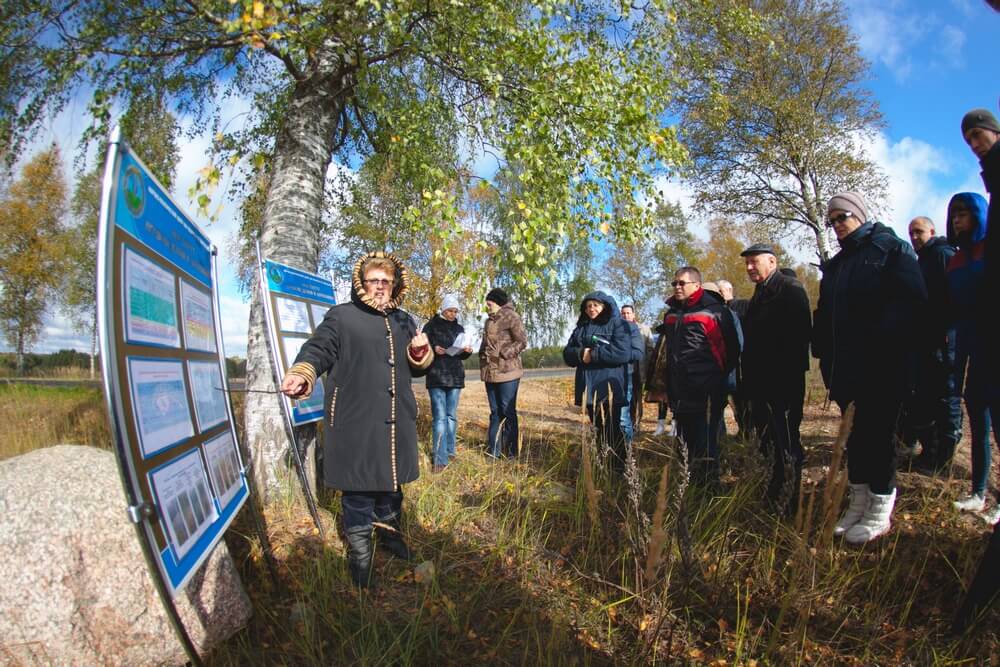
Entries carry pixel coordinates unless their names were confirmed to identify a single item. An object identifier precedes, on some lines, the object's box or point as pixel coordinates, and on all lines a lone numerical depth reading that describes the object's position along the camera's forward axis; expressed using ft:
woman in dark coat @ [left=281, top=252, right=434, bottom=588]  9.06
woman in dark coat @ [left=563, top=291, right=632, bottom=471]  15.35
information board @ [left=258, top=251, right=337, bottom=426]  11.19
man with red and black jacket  11.67
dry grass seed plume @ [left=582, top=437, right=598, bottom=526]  7.12
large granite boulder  6.44
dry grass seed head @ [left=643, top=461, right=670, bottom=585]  4.42
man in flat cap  10.68
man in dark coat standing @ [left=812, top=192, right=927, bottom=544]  8.73
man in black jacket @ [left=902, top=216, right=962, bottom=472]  12.04
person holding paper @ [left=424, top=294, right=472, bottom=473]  16.60
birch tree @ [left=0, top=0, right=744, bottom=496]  13.08
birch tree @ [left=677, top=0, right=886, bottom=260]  40.24
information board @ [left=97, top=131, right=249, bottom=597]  4.87
